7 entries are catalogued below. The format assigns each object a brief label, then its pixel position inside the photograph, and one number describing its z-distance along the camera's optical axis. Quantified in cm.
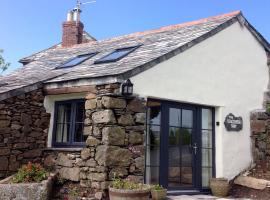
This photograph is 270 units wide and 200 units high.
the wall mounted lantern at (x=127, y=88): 704
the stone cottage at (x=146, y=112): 714
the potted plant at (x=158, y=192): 686
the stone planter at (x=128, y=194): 616
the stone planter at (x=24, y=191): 677
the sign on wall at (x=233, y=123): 898
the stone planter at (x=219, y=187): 811
